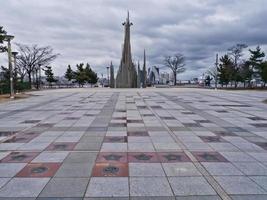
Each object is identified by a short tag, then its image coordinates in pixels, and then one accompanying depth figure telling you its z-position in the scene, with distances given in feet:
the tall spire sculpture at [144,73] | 136.58
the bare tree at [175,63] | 177.26
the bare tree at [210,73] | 158.72
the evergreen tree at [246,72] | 115.96
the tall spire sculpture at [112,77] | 128.47
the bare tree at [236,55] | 120.24
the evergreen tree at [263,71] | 104.96
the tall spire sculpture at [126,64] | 120.43
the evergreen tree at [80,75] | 157.28
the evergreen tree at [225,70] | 122.81
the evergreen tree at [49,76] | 144.64
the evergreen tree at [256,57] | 114.64
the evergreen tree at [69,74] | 166.20
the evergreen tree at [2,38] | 54.95
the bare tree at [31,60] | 114.90
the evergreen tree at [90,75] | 164.17
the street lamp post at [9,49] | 54.92
